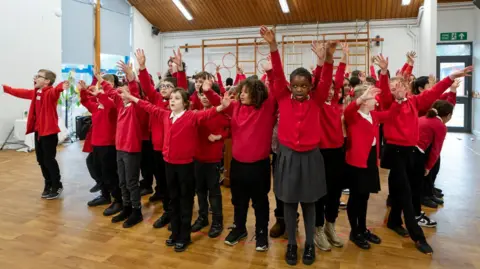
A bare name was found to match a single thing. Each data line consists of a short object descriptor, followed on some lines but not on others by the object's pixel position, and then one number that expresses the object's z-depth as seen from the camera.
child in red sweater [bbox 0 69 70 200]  3.53
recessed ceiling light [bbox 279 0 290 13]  9.29
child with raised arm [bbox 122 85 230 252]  2.43
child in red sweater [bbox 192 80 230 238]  2.64
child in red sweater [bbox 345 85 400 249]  2.38
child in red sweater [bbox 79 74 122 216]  3.19
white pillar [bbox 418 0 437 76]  6.30
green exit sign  9.23
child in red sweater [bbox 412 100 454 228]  2.71
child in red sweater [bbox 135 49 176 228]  2.86
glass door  9.43
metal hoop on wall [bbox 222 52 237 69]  10.92
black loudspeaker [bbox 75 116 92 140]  7.91
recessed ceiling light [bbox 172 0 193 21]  10.00
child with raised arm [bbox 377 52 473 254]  2.45
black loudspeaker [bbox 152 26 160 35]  11.48
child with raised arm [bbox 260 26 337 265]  2.14
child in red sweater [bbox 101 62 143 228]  2.84
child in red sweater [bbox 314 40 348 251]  2.39
